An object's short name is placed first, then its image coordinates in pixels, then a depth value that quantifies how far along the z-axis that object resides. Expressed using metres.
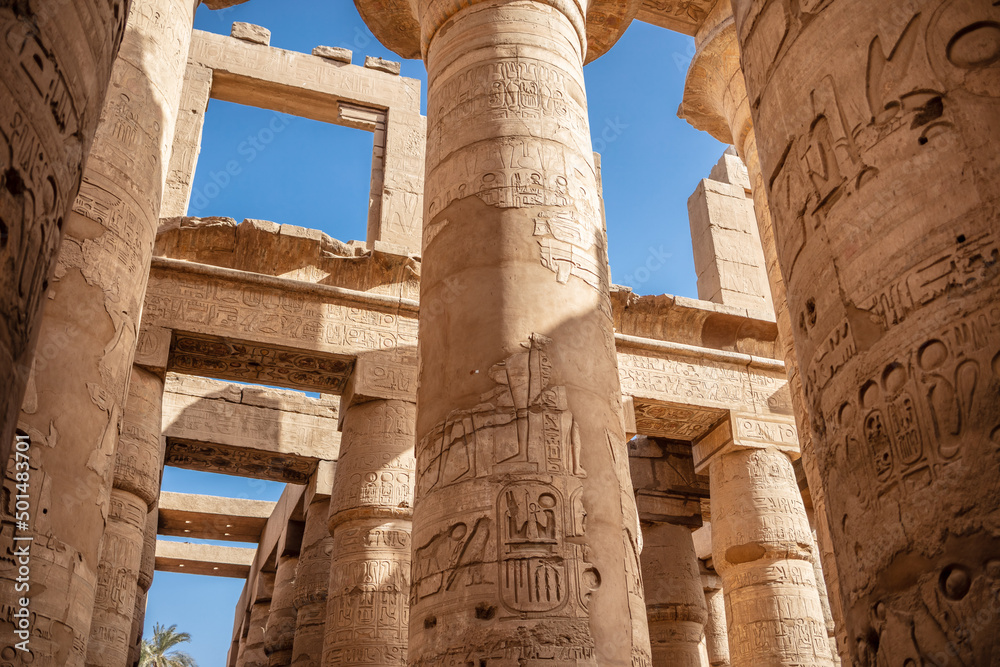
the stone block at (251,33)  11.78
